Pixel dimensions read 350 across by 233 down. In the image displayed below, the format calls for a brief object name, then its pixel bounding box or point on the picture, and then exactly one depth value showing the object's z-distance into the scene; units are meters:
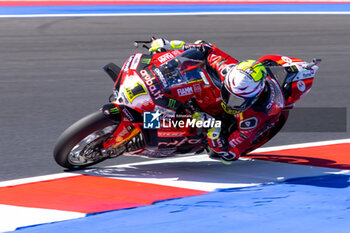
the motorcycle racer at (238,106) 12.90
